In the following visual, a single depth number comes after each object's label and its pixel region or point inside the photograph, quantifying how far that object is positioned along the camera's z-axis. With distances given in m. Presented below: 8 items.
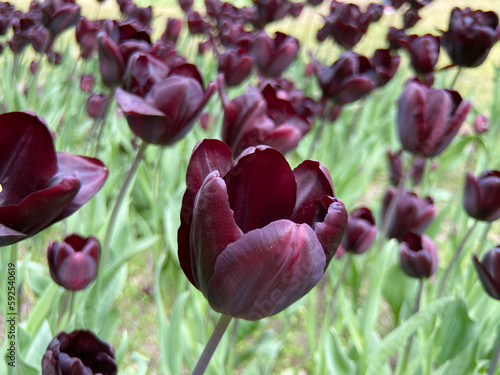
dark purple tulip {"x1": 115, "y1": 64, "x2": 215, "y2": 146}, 0.84
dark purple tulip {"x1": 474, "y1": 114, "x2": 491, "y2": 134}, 2.37
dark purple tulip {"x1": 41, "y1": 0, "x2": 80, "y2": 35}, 1.70
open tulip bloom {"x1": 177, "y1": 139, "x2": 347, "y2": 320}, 0.44
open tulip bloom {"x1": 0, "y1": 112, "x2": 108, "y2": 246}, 0.50
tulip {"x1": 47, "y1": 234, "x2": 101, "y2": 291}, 0.84
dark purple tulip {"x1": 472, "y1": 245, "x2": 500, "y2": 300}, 0.84
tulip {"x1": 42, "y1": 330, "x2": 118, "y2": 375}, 0.57
